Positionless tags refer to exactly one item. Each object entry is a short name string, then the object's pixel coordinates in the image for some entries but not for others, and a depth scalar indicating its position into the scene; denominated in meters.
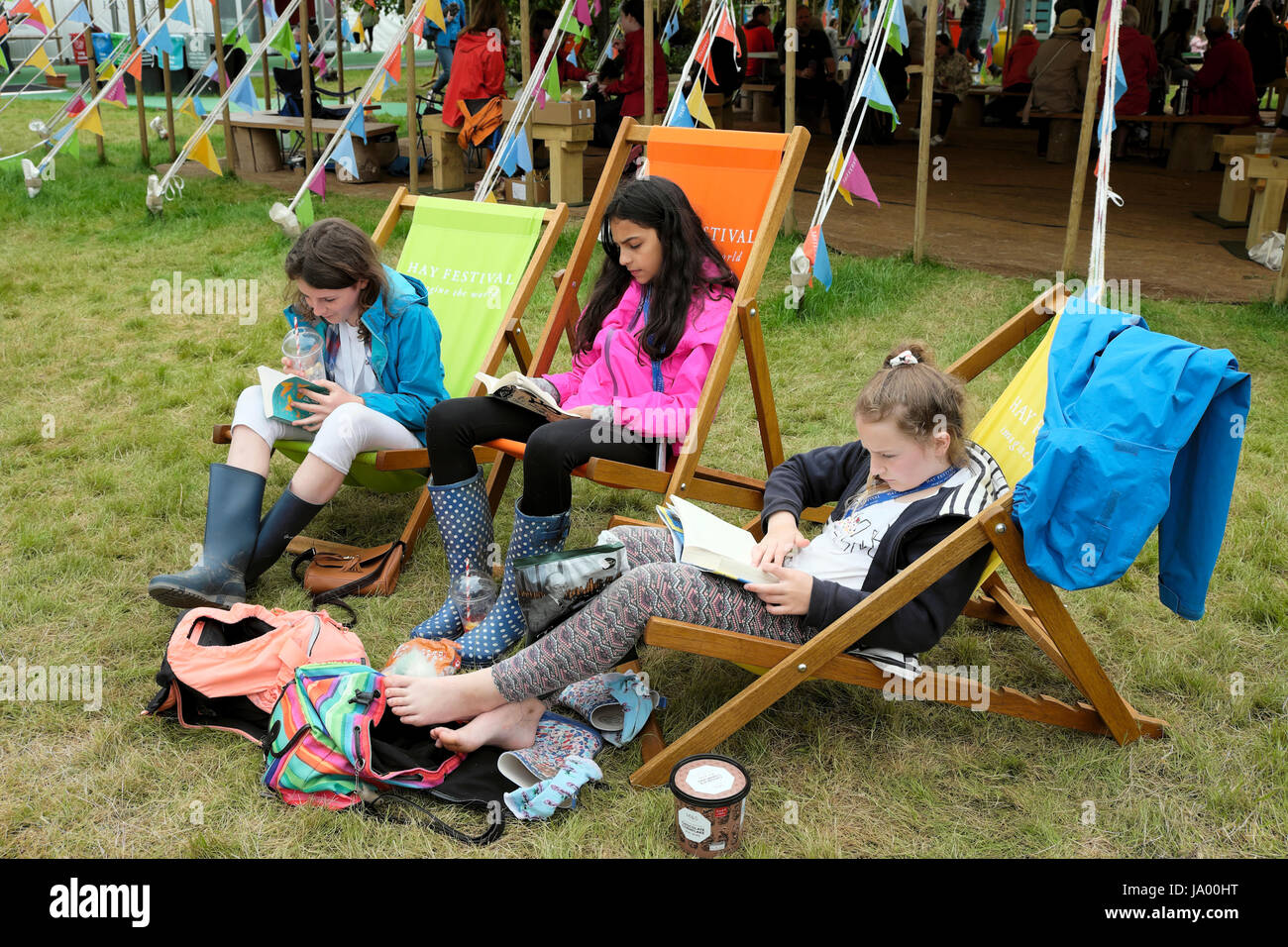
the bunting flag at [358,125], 6.62
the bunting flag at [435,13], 6.28
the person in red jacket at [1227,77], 9.95
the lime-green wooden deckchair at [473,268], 3.78
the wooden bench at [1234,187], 7.27
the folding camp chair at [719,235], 3.14
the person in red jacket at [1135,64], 9.40
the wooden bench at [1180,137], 9.45
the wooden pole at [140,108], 9.27
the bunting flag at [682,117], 5.78
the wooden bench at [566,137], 7.40
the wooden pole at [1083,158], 5.16
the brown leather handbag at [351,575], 3.28
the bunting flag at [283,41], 8.05
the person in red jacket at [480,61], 8.09
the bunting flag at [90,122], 8.19
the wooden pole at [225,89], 8.20
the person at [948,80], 11.17
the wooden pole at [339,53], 12.16
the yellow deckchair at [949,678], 2.26
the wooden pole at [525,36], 6.95
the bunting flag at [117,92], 8.19
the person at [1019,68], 11.83
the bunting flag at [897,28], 5.28
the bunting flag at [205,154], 7.24
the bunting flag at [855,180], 5.25
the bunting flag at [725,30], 5.81
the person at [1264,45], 11.59
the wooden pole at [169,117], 9.62
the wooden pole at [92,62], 8.88
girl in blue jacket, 3.17
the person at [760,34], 12.59
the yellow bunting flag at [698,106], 5.66
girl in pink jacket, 2.97
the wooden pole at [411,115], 7.32
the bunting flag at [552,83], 6.69
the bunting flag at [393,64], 6.96
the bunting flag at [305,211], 6.55
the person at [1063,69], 9.45
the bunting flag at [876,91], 5.10
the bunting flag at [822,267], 5.23
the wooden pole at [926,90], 5.69
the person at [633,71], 9.52
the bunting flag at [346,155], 6.36
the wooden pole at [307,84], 8.09
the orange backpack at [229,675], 2.64
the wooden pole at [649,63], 6.41
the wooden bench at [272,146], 9.41
